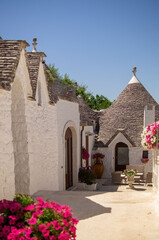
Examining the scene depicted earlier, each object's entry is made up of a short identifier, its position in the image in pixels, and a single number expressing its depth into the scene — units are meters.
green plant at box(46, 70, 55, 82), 12.40
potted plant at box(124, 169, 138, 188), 17.69
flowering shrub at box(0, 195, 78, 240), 4.22
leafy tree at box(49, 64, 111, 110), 44.05
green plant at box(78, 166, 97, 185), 16.25
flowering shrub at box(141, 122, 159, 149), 10.52
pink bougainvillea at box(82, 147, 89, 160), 17.66
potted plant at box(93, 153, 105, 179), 22.33
